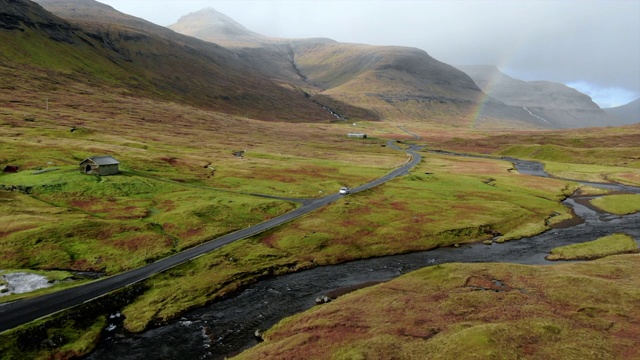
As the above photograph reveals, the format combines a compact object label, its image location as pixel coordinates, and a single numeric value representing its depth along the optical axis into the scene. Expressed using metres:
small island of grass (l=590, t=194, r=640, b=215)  107.38
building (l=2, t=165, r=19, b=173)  105.88
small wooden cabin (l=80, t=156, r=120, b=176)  107.62
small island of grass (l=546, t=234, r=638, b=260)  72.44
